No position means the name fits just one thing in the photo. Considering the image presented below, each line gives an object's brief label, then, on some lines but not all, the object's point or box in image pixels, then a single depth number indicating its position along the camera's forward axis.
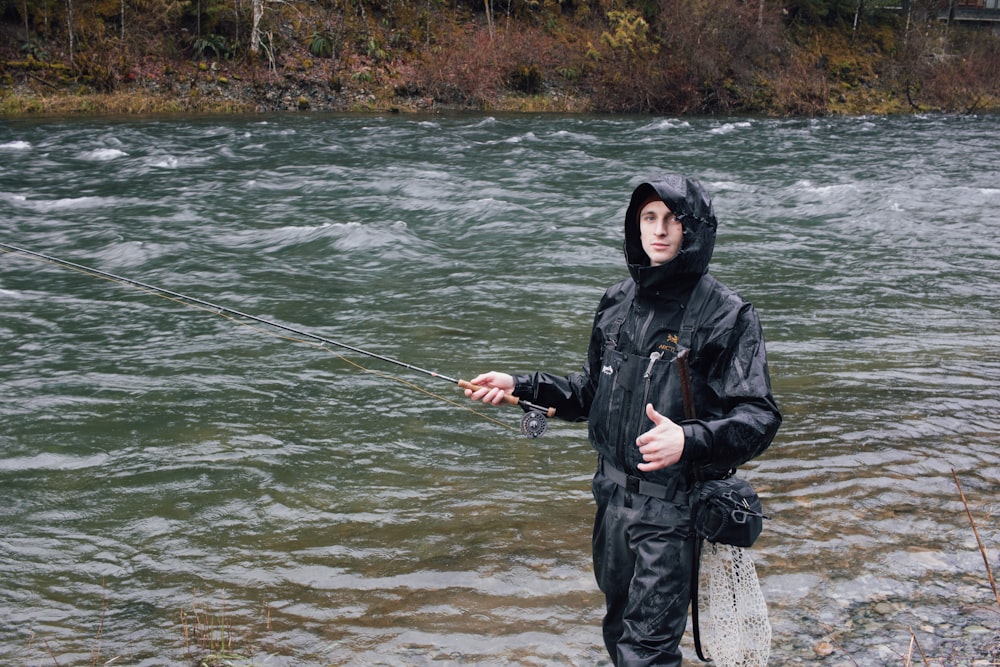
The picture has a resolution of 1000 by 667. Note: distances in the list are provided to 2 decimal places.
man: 2.67
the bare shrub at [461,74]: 32.12
